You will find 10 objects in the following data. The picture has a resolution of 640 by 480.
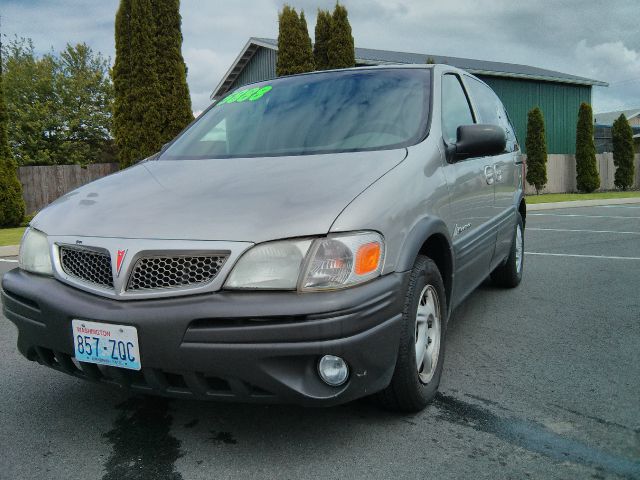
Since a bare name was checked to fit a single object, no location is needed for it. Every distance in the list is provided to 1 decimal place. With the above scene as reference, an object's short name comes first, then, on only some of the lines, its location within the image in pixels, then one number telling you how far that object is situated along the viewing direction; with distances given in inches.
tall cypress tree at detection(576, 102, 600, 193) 1000.9
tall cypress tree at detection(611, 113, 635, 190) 1048.2
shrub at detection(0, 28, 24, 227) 543.8
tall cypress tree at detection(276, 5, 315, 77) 704.4
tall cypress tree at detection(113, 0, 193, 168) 581.6
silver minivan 81.3
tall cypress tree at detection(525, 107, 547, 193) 951.0
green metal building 990.6
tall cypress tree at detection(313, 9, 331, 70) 737.0
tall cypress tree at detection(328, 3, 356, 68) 725.3
